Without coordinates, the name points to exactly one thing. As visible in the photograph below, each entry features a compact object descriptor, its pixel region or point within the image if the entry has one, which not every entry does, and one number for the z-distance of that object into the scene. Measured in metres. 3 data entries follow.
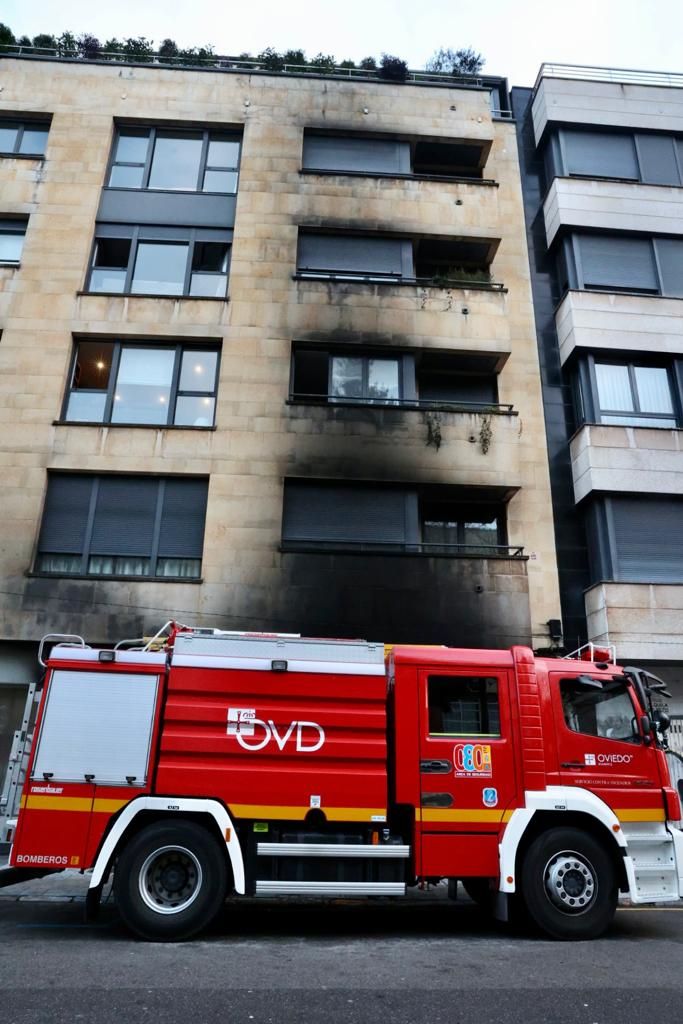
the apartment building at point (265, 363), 13.55
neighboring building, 14.16
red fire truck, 6.58
